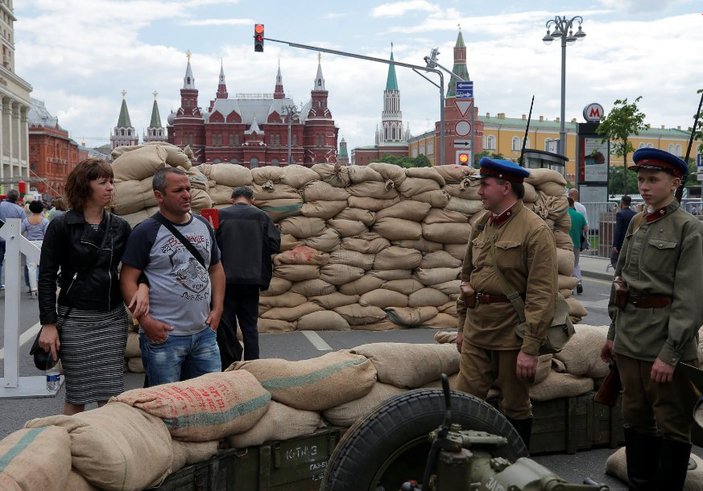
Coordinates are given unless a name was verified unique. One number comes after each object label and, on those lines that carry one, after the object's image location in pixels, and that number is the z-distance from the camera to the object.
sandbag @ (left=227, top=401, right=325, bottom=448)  3.82
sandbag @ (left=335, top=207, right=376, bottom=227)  9.68
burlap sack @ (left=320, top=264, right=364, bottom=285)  9.62
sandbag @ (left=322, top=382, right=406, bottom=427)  4.19
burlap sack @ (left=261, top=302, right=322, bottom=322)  9.57
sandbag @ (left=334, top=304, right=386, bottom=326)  9.74
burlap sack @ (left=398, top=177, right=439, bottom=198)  9.84
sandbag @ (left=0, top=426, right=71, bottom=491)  2.66
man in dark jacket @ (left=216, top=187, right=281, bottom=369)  6.77
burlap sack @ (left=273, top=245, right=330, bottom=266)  9.46
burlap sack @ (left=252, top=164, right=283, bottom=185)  9.39
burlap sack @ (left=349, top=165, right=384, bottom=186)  9.70
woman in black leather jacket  4.14
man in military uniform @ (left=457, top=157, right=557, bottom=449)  3.92
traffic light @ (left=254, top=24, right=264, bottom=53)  21.98
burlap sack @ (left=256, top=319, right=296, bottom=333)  9.56
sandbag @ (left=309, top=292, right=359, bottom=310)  9.71
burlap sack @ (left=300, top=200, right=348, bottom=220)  9.53
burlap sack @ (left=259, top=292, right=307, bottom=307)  9.59
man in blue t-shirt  4.15
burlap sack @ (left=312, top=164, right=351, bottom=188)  9.66
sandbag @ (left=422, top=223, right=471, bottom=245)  9.86
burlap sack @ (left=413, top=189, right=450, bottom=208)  9.87
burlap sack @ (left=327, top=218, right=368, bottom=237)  9.65
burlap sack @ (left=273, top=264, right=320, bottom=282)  9.45
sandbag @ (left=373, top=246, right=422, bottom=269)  9.78
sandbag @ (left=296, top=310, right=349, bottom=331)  9.62
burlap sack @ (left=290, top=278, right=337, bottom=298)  9.63
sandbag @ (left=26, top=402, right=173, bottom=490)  3.00
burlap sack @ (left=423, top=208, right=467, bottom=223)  9.93
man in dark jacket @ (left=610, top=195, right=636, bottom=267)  13.23
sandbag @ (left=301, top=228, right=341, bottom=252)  9.59
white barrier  6.43
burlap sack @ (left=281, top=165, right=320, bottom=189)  9.50
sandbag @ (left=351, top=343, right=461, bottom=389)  4.46
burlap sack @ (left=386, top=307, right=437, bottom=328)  9.80
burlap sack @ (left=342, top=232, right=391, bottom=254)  9.71
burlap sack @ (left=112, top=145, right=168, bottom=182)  7.30
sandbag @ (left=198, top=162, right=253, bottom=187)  9.15
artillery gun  2.45
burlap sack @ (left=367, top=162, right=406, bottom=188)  9.75
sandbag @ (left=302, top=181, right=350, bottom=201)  9.57
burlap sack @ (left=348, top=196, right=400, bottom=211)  9.70
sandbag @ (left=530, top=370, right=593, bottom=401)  4.90
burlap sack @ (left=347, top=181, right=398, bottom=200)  9.73
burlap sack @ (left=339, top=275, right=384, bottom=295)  9.75
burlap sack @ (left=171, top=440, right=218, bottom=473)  3.50
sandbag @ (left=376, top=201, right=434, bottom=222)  9.80
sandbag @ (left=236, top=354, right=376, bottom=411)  4.09
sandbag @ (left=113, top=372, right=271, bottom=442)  3.52
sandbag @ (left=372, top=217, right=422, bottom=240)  9.75
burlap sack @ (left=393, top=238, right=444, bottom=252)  9.92
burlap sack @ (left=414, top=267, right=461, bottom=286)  9.89
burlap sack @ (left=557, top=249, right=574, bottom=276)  9.88
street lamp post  24.80
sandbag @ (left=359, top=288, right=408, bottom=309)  9.78
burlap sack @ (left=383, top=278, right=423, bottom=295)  9.88
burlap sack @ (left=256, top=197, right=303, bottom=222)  9.41
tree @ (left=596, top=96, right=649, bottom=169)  28.55
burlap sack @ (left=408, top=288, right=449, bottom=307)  9.93
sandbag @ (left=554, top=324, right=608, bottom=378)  5.05
